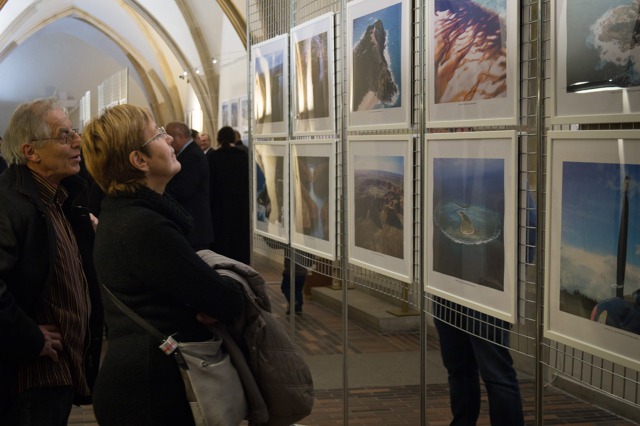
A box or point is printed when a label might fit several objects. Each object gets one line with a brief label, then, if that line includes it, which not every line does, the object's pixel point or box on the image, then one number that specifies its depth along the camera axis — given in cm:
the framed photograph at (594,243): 237
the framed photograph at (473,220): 294
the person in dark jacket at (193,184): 786
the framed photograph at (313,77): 452
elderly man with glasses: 319
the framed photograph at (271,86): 524
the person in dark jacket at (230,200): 902
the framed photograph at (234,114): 1344
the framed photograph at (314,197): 455
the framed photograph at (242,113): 1280
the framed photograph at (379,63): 366
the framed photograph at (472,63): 289
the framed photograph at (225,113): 1398
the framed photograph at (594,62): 234
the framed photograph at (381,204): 369
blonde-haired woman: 272
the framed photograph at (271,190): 528
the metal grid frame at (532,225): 261
